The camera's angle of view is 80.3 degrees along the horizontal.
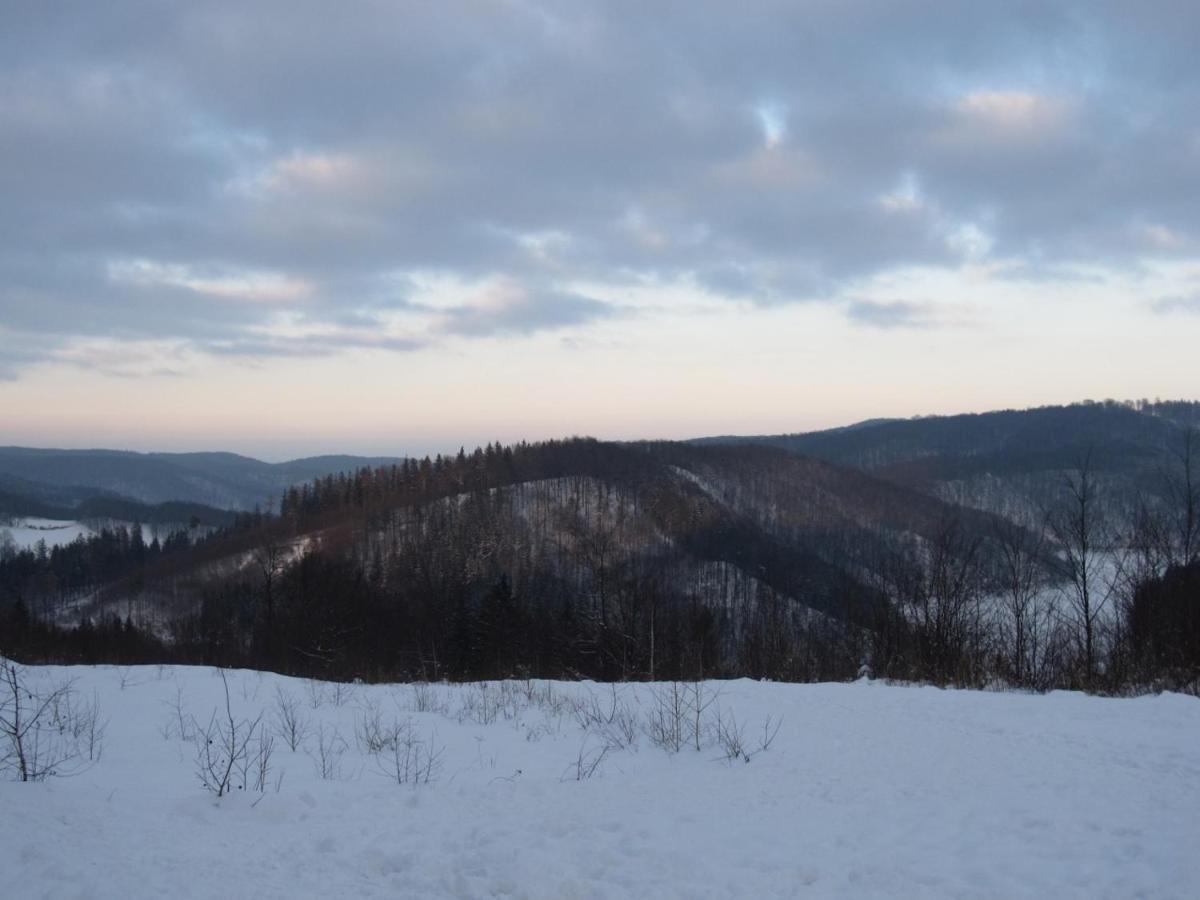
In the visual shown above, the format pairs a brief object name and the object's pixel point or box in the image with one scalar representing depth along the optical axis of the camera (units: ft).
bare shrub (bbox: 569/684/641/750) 27.17
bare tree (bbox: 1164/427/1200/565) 53.47
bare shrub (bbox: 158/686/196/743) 29.01
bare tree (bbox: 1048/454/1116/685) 55.88
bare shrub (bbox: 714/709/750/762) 23.97
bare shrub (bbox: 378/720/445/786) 21.77
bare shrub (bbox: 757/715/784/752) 25.28
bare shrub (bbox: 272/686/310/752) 26.89
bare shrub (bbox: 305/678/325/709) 38.47
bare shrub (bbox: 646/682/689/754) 25.99
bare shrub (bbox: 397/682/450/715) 36.47
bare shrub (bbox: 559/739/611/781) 22.50
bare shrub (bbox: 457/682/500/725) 32.81
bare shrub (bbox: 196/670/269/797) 19.66
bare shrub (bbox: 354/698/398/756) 26.04
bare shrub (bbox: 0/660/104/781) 20.13
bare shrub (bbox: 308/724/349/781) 22.31
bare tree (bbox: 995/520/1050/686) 61.87
